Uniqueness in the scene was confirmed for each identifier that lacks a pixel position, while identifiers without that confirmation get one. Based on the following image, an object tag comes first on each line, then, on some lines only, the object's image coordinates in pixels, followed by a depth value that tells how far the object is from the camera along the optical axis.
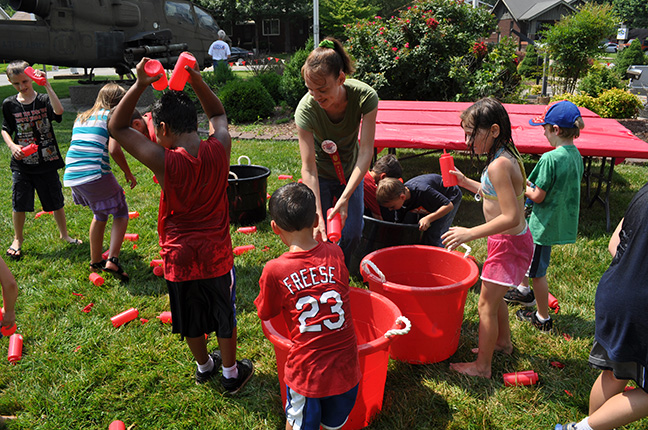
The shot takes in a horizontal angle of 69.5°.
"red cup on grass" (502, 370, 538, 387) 2.90
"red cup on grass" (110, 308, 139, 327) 3.62
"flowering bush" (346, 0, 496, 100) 9.97
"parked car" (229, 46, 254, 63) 35.88
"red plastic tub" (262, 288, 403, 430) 2.30
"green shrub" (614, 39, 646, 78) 23.34
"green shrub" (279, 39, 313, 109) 11.80
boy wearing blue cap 3.38
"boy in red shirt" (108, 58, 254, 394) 2.32
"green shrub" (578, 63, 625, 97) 10.52
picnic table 5.35
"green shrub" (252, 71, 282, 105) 12.76
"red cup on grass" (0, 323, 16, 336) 2.29
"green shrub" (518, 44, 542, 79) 21.44
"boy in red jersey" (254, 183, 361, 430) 2.03
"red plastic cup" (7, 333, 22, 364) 3.21
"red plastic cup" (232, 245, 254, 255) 4.80
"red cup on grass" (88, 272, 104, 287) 4.19
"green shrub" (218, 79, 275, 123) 11.51
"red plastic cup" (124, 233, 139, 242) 5.13
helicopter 13.93
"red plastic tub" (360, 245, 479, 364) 2.89
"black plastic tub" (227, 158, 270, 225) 5.27
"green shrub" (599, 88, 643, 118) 9.46
